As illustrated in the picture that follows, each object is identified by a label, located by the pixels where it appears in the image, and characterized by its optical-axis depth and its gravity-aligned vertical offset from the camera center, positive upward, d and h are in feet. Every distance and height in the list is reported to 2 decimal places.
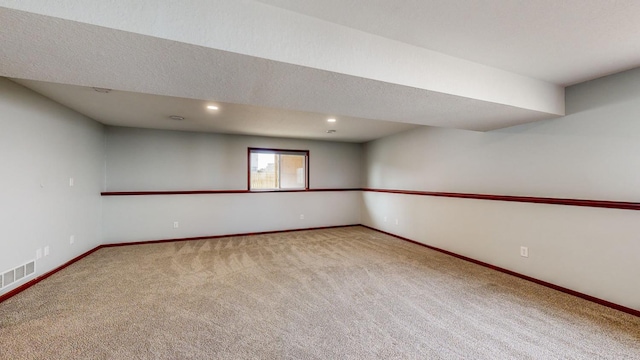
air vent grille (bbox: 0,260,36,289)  7.73 -3.02
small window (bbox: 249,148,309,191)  18.11 +0.94
